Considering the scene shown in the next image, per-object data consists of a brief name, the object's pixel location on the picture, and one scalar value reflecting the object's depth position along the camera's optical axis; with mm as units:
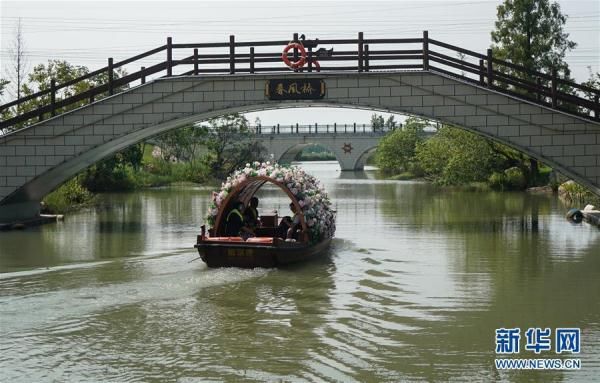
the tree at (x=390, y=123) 74738
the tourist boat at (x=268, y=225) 14523
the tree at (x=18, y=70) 34375
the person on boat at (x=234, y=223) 15617
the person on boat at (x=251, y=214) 16517
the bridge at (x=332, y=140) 75750
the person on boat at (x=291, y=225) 15516
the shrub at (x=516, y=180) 39569
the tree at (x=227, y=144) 54344
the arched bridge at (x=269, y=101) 20328
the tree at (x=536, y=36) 36188
